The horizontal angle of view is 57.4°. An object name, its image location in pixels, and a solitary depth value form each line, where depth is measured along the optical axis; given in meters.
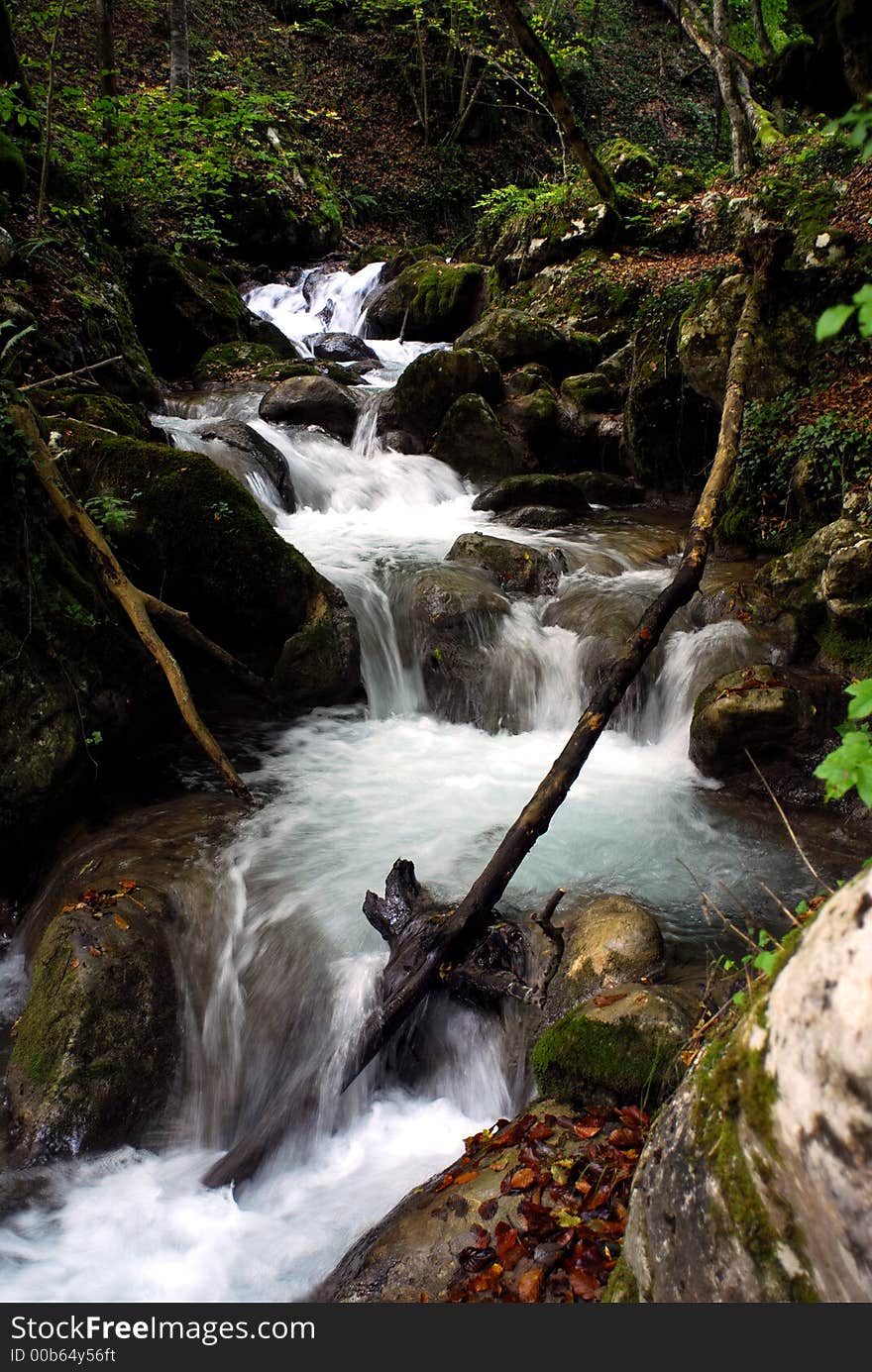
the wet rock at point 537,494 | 11.16
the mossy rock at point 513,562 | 8.81
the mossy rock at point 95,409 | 7.53
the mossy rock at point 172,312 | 13.82
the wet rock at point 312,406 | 12.31
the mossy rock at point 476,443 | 12.04
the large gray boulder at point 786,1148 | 1.25
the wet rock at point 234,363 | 13.75
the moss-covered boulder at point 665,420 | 10.58
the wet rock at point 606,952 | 3.81
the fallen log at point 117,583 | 5.23
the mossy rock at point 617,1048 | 3.01
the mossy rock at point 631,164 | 16.62
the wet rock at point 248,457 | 9.73
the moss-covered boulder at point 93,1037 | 3.82
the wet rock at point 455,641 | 7.84
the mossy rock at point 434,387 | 12.59
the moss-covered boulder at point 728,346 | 8.48
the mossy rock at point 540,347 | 13.82
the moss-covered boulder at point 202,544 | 6.56
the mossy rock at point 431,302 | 17.78
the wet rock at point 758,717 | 6.03
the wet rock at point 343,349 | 16.97
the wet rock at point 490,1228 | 2.52
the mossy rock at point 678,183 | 16.12
